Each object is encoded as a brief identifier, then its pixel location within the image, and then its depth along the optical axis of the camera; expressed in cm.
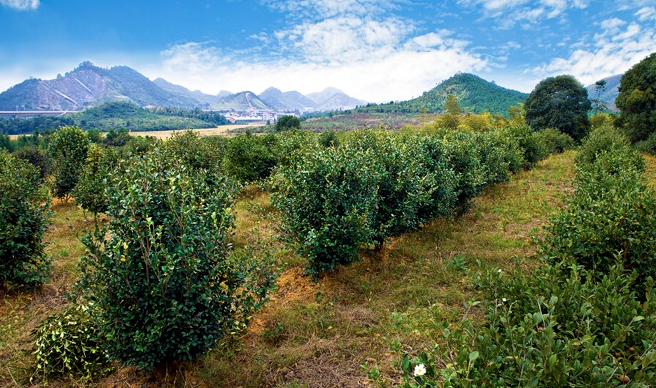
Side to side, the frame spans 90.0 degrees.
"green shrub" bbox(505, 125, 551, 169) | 2480
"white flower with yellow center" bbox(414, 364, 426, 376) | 219
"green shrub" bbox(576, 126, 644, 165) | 1850
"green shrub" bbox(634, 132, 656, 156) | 2595
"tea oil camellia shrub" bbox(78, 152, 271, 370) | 447
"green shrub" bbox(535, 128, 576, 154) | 3460
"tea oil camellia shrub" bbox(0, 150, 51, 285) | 818
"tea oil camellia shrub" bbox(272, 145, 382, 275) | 784
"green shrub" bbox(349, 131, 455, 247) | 967
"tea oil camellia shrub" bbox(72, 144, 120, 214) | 1417
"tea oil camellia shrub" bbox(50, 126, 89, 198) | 1886
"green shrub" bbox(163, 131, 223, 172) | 1782
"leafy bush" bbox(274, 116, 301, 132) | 6869
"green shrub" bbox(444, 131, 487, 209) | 1294
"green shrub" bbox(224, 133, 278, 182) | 2111
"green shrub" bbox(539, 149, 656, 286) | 509
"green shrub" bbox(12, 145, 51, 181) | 3431
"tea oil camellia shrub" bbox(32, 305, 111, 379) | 533
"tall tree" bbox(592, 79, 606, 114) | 5141
